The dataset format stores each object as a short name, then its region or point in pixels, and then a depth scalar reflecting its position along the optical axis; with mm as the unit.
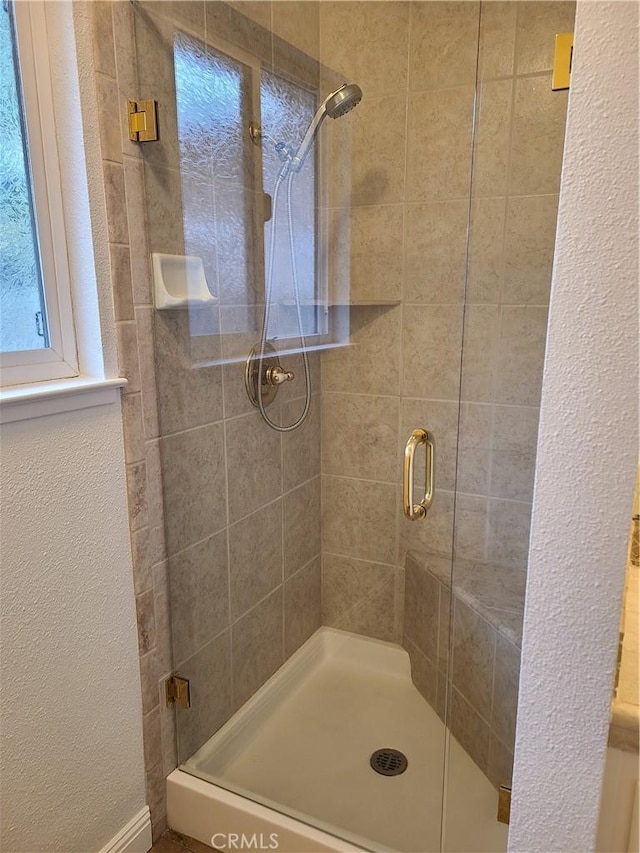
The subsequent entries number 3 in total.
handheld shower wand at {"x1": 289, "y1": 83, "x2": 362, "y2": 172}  1787
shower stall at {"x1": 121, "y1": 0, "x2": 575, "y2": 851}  1500
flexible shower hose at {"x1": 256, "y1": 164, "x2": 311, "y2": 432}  1769
